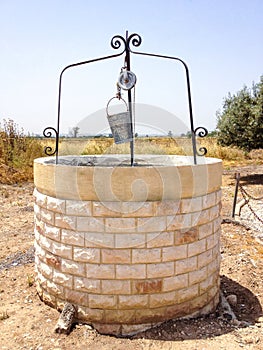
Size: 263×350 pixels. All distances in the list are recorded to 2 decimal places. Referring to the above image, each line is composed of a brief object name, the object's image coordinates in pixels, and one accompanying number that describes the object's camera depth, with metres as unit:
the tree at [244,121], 12.79
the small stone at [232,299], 4.45
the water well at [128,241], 3.47
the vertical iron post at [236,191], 8.15
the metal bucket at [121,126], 4.32
